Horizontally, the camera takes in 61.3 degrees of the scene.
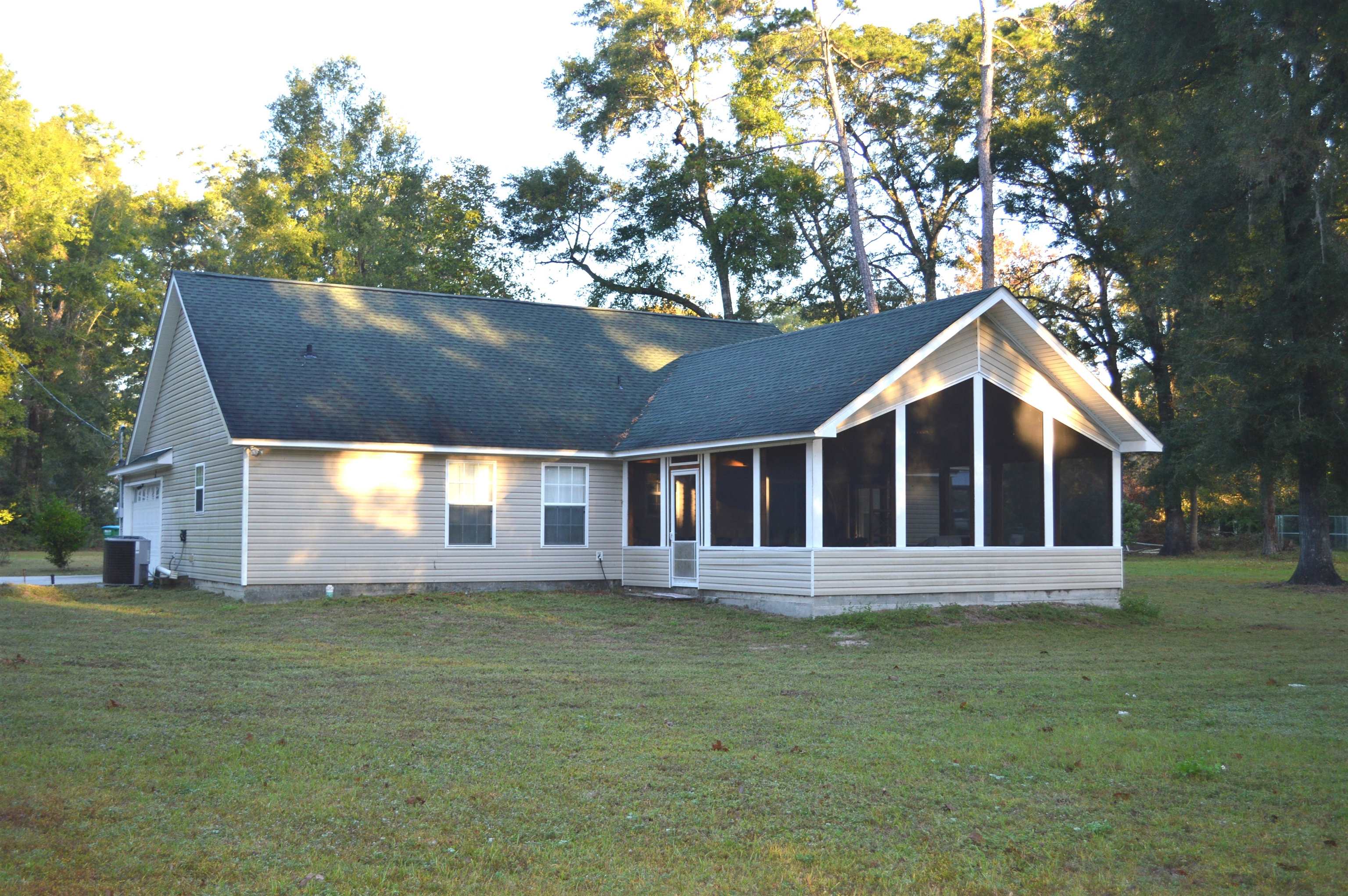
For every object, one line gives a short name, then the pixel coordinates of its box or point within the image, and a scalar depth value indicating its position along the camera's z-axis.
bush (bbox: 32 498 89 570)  26.38
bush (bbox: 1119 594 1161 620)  17.39
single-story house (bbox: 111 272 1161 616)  16.45
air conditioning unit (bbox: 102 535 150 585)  20.84
